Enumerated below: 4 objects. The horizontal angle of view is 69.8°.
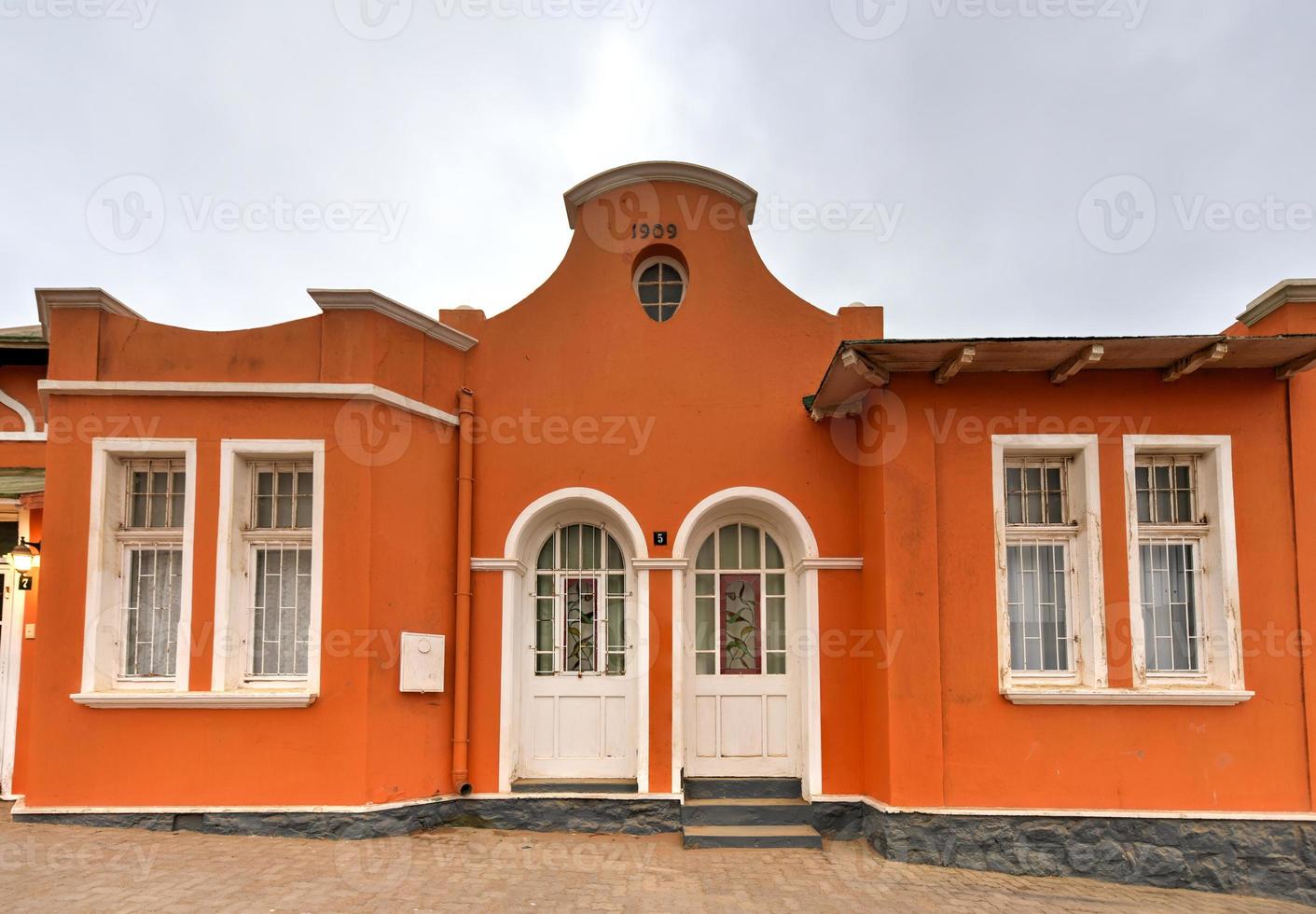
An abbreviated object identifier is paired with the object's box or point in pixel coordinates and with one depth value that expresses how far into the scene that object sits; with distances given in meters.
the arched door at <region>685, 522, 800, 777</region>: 8.16
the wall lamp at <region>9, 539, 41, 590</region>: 8.38
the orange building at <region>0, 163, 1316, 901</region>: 7.16
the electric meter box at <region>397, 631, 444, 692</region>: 7.57
